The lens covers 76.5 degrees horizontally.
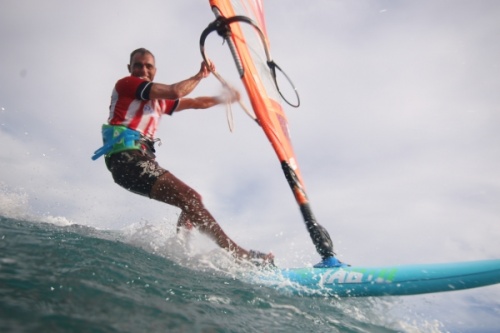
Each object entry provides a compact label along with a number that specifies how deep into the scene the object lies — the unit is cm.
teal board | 256
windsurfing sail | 320
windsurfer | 314
